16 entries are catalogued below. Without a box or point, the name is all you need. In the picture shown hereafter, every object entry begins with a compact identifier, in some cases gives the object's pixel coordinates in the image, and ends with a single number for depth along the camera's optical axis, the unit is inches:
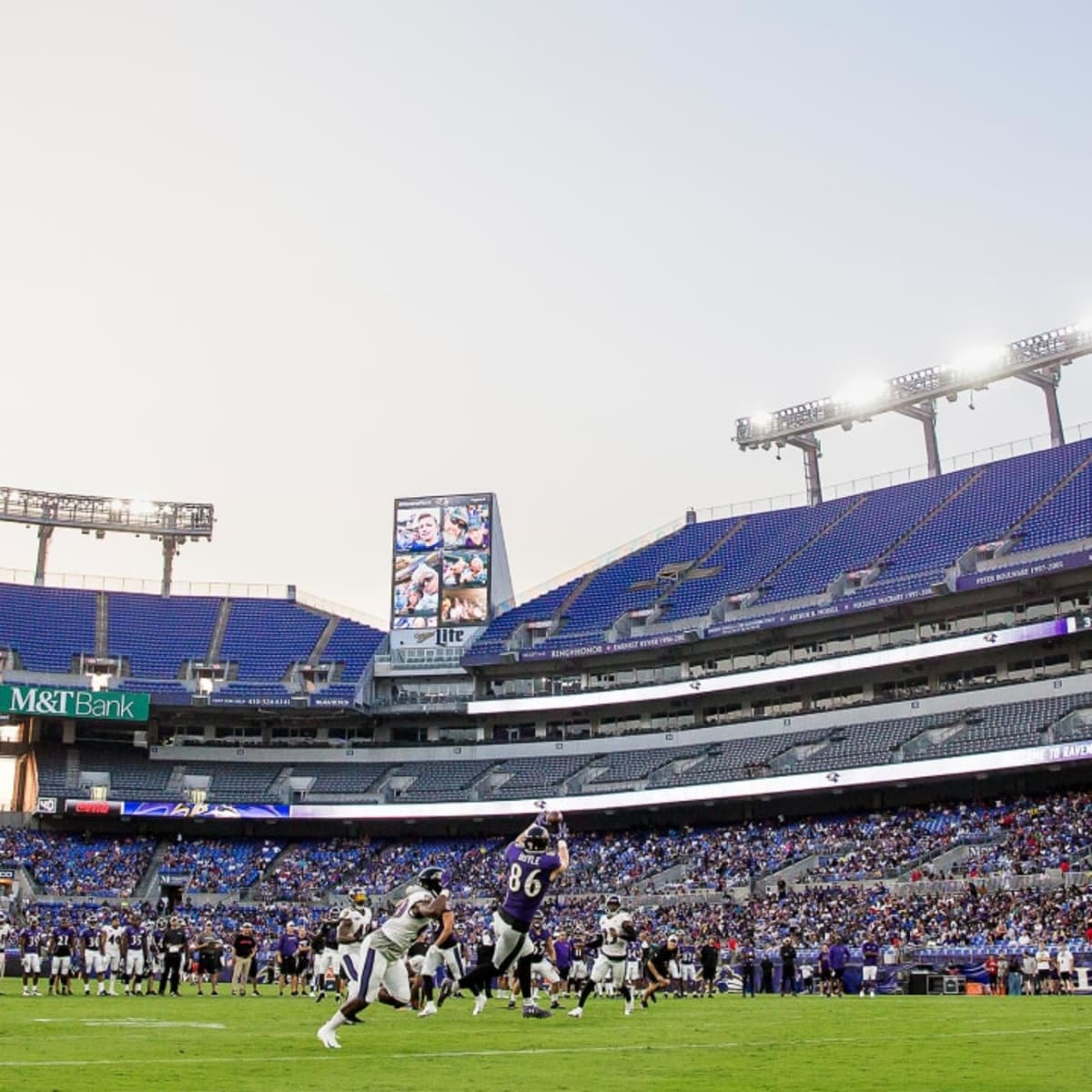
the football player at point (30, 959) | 1374.3
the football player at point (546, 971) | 956.6
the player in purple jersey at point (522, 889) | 795.4
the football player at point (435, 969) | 925.9
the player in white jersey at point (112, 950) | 1321.4
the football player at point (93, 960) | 1371.8
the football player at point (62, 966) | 1349.7
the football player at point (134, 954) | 1339.8
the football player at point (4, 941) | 1740.8
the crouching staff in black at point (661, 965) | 1033.3
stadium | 1991.9
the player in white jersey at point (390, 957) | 601.0
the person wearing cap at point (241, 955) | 1354.6
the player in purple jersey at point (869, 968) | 1486.2
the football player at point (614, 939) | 973.2
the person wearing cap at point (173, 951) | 1323.8
